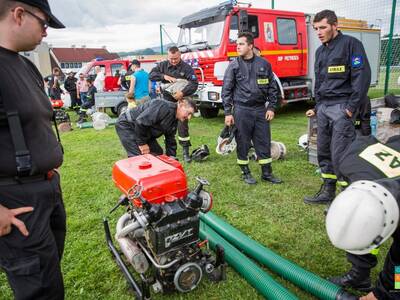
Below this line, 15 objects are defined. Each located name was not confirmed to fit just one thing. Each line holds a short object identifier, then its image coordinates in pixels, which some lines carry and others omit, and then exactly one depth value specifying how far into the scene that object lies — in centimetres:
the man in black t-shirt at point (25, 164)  146
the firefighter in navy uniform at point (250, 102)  448
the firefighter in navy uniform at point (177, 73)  589
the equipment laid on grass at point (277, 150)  554
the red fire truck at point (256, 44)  820
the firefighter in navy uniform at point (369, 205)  100
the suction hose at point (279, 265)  221
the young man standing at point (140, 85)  834
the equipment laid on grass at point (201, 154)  574
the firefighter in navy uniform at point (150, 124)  323
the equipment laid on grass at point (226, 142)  531
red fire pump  221
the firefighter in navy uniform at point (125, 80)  1078
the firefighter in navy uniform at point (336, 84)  346
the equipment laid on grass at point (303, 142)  598
